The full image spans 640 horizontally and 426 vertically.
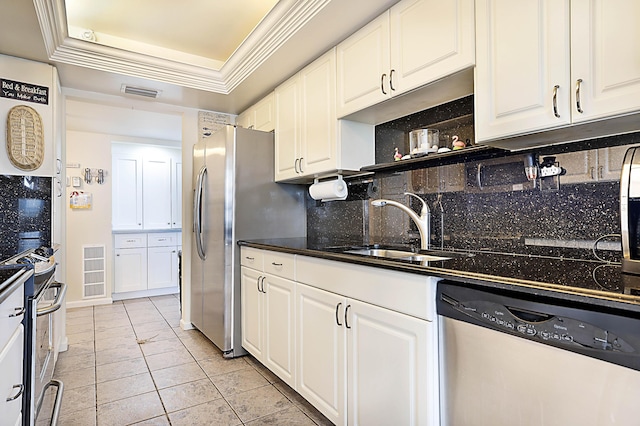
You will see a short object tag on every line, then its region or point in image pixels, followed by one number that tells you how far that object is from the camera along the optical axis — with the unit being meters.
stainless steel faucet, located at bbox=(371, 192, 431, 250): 2.01
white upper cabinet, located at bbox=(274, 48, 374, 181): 2.32
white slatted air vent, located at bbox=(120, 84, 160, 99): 3.06
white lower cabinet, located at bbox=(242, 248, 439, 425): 1.31
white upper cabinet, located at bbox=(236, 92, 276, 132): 3.09
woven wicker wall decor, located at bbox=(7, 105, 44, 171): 2.43
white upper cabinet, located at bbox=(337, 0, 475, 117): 1.54
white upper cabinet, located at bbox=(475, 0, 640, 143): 1.11
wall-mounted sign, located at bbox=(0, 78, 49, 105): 2.44
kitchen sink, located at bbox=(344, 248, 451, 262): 1.91
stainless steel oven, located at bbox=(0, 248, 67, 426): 1.46
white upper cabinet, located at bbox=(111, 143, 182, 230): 5.11
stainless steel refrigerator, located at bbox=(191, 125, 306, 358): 2.80
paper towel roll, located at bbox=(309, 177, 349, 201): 2.53
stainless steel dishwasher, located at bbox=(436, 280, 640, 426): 0.86
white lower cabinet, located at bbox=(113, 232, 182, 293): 4.88
